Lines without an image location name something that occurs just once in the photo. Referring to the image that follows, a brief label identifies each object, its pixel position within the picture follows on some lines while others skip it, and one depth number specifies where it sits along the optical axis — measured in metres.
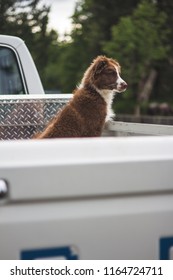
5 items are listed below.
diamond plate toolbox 4.55
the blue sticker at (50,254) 2.15
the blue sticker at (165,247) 2.36
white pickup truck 2.15
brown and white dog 4.87
